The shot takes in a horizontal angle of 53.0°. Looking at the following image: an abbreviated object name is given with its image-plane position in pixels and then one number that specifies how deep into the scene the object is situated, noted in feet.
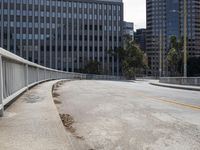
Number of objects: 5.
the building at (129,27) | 342.35
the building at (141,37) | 290.81
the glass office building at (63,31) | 232.44
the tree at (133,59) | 196.20
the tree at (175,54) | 173.97
